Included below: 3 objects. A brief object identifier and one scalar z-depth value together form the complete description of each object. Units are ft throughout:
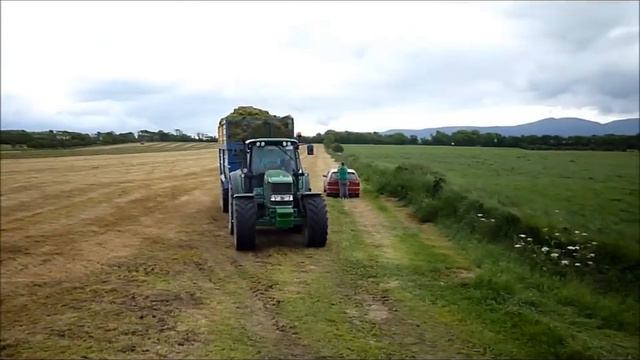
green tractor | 31.12
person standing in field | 53.51
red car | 51.29
